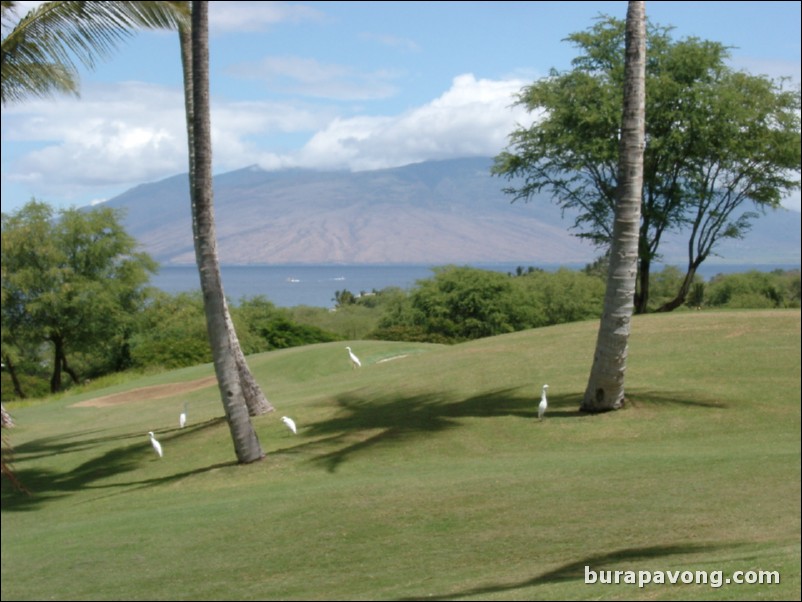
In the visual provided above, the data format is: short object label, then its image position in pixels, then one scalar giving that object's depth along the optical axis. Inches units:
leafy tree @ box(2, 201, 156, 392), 2058.3
